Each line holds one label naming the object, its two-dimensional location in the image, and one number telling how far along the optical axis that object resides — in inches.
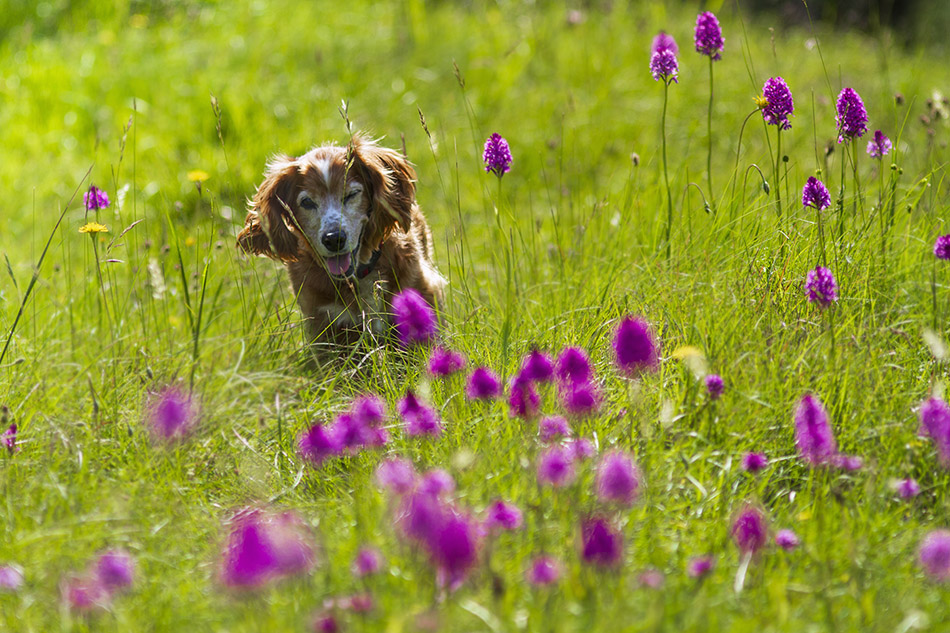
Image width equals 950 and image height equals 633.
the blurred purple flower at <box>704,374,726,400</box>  191.7
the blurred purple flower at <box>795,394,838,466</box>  187.6
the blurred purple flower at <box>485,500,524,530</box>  187.4
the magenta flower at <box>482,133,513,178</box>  201.6
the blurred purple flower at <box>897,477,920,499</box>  190.0
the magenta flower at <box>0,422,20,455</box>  195.4
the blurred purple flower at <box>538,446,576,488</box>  186.1
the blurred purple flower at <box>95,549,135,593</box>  184.7
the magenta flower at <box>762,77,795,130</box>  200.7
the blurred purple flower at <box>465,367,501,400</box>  188.7
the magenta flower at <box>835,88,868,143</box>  199.6
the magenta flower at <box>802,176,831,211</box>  199.4
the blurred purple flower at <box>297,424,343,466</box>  188.1
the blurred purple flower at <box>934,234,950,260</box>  195.2
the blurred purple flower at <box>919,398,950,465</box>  187.5
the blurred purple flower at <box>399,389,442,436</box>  189.8
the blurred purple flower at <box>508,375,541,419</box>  189.0
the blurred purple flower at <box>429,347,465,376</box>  191.5
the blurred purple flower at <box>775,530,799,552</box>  188.4
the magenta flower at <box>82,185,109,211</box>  204.0
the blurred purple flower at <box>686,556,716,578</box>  186.4
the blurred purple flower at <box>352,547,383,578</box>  185.2
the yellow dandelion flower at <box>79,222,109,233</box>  202.2
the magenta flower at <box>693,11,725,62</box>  204.4
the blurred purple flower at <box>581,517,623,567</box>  184.6
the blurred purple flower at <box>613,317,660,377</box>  187.2
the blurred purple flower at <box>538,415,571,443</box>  190.8
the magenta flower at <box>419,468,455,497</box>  185.4
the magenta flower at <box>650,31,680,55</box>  203.7
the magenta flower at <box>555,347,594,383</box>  189.1
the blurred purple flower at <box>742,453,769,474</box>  190.2
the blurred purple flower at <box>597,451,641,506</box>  184.8
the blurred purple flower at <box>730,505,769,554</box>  186.9
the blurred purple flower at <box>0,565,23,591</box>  187.2
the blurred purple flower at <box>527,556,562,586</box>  184.7
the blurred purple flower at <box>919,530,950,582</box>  184.3
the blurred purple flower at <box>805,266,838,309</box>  194.1
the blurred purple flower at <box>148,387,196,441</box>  187.8
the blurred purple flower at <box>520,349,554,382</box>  188.6
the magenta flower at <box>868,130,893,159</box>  203.7
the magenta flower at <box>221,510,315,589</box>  183.1
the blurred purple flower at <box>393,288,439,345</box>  191.6
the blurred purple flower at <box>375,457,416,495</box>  186.0
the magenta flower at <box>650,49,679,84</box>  203.2
